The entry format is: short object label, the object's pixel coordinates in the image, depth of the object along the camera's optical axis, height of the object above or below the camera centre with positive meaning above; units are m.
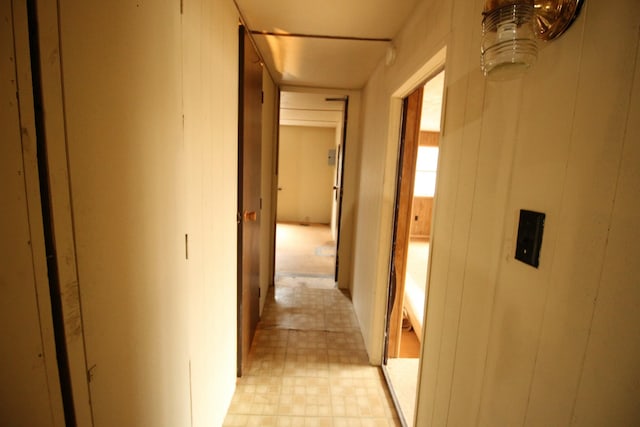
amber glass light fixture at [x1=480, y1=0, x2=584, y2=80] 0.58 +0.34
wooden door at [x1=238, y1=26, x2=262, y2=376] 1.71 -0.10
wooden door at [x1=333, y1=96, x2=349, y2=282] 3.29 -0.04
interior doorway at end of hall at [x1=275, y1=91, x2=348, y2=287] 5.03 -0.21
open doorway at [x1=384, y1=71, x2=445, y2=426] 1.89 -0.93
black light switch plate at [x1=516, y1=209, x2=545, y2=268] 0.63 -0.12
